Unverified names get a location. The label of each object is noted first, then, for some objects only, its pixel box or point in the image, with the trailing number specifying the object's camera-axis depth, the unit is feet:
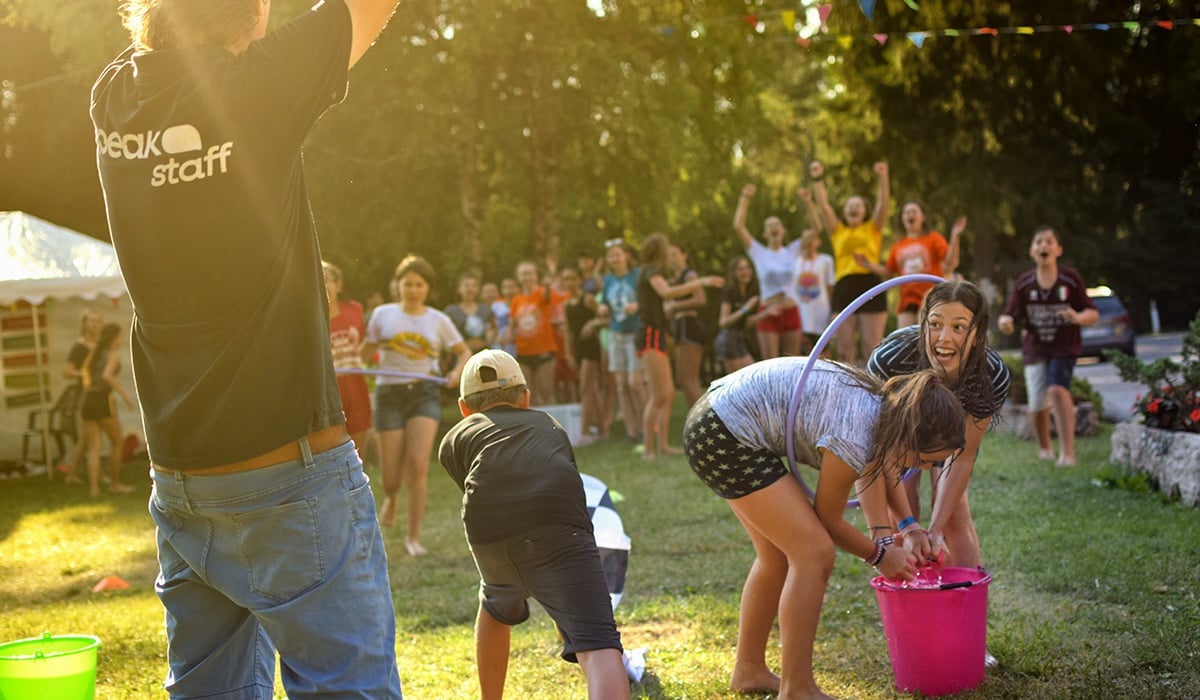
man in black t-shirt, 7.72
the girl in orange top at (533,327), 45.21
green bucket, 11.22
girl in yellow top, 34.99
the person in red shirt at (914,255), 33.83
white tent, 40.96
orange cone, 24.41
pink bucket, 13.76
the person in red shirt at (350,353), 26.23
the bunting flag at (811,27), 36.12
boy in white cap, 12.44
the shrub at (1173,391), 26.55
